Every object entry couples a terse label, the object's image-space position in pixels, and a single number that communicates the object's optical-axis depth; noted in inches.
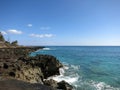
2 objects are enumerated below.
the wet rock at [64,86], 403.1
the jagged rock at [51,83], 405.7
